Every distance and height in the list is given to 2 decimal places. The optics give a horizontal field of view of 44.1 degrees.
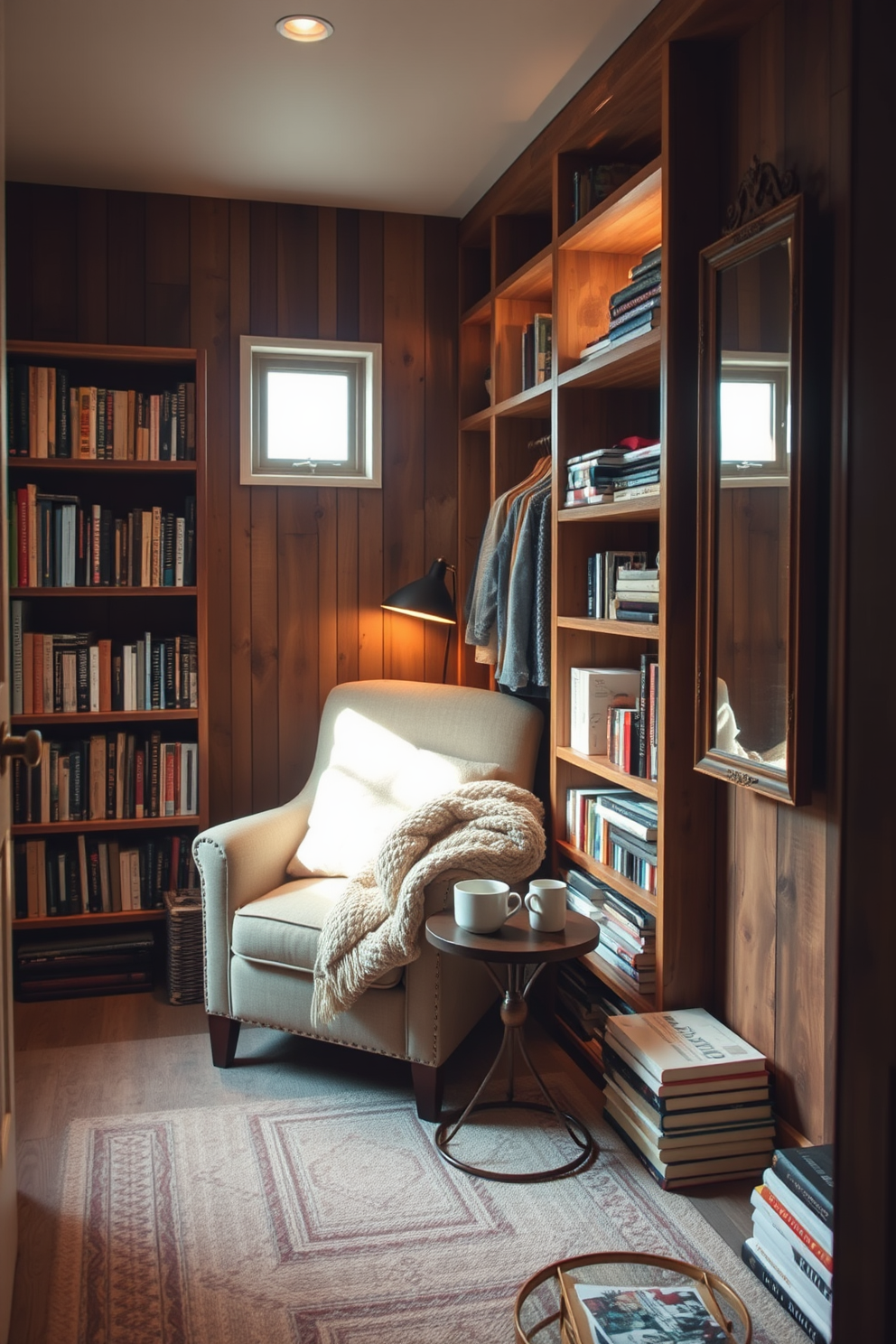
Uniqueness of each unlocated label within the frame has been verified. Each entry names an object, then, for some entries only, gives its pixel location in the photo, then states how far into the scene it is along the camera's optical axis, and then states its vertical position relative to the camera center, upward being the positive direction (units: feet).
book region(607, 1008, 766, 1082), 7.20 -2.91
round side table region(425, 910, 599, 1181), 7.40 -2.29
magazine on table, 5.33 -3.46
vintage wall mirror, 6.54 +0.62
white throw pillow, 9.88 -1.66
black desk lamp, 11.57 +0.16
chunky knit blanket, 8.12 -1.96
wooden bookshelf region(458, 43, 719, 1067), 7.68 +1.93
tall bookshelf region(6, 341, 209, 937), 10.87 +0.15
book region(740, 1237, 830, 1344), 5.73 -3.71
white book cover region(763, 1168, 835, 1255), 5.76 -3.22
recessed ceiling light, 8.11 +4.35
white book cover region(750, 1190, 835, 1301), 5.75 -3.43
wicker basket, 10.61 -3.27
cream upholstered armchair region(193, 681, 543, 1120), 8.38 -2.18
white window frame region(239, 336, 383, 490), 12.00 +2.33
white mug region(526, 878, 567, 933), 7.77 -2.05
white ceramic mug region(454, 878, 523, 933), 7.65 -2.04
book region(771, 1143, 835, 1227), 5.85 -3.06
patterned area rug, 6.01 -3.80
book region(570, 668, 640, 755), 9.35 -0.69
